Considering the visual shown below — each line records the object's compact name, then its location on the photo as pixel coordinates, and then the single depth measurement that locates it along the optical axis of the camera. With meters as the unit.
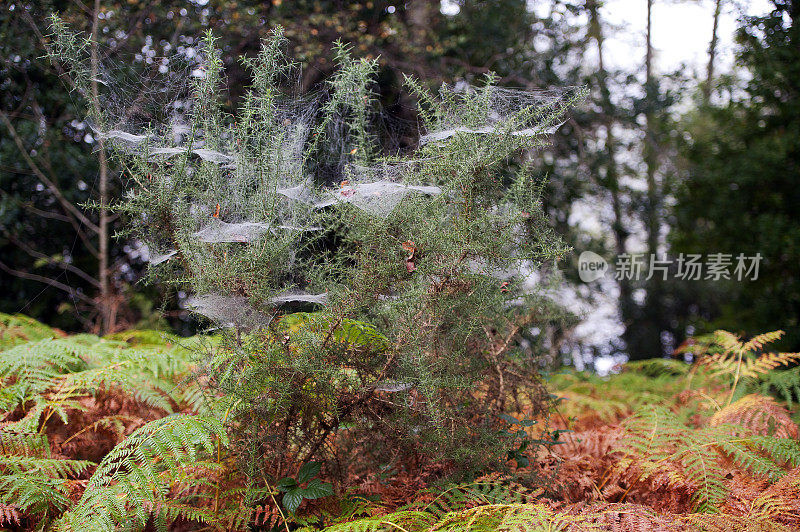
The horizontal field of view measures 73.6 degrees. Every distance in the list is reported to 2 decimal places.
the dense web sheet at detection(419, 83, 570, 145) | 1.56
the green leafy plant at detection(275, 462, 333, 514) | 1.46
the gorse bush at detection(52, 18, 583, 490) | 1.55
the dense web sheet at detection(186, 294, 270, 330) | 1.52
